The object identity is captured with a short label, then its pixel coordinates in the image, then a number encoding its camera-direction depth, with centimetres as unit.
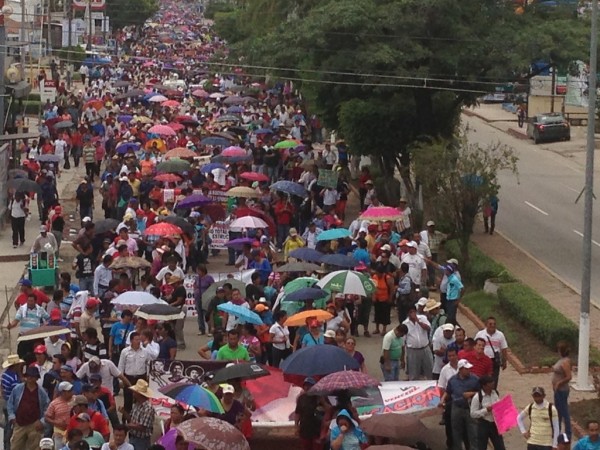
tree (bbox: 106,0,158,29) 12782
